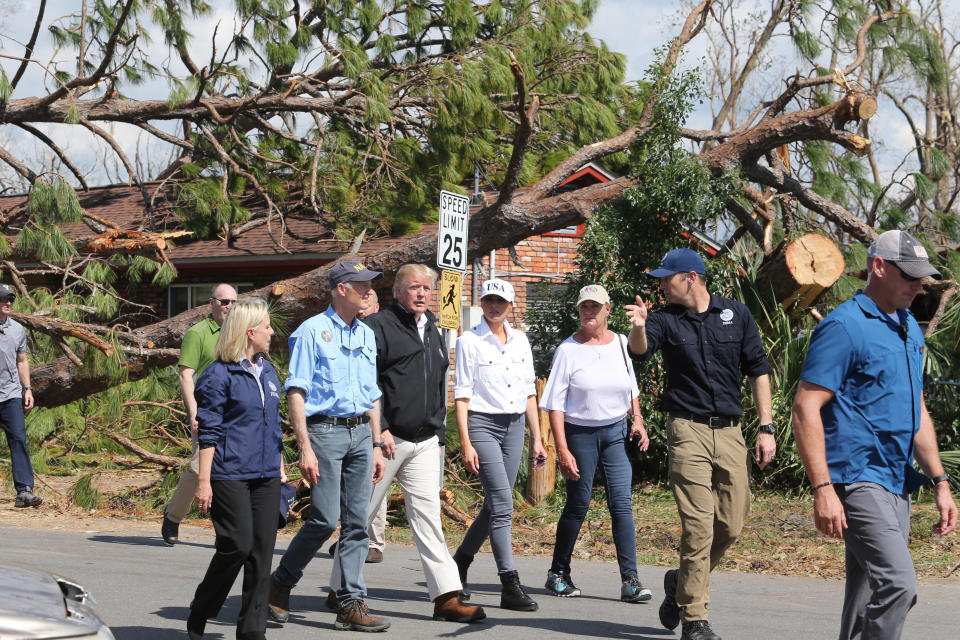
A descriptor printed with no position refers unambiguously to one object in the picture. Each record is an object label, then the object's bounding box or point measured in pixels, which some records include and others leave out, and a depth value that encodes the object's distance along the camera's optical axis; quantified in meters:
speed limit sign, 18.77
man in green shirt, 15.79
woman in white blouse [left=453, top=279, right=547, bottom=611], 13.55
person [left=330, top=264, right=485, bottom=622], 12.46
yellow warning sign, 18.66
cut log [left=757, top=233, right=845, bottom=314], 25.23
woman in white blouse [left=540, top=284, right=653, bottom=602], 13.95
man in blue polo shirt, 8.30
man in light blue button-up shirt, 11.76
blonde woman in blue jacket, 10.27
